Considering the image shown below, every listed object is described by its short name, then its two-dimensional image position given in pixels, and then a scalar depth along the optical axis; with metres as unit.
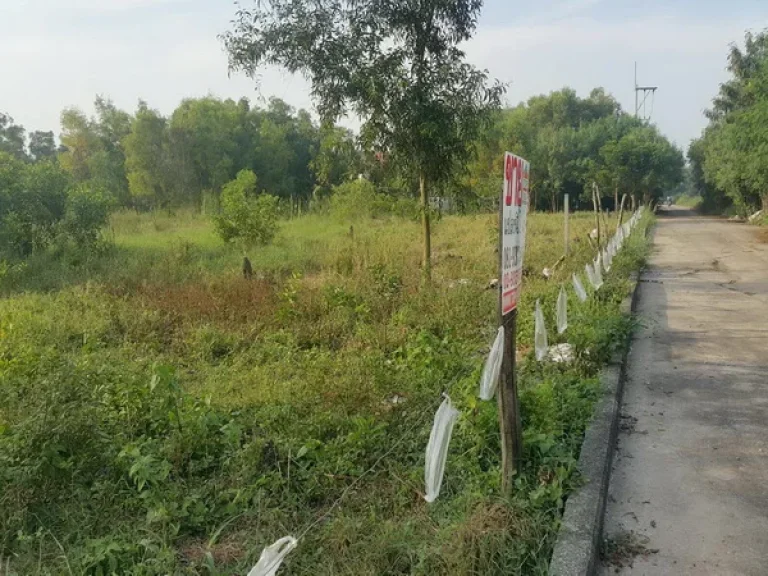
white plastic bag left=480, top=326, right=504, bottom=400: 3.06
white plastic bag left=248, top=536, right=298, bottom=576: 2.03
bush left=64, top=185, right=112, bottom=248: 13.30
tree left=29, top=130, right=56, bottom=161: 49.38
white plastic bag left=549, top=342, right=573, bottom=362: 5.64
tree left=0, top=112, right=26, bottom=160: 38.69
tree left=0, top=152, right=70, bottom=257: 12.84
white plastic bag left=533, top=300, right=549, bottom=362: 5.18
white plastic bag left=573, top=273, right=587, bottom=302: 7.29
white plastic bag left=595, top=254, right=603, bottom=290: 8.86
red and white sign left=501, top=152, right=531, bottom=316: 2.88
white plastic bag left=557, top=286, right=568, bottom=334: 6.24
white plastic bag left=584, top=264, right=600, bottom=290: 8.60
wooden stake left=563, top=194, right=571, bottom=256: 11.34
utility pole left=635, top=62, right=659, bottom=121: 58.75
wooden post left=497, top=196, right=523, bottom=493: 3.19
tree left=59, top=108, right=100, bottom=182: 34.69
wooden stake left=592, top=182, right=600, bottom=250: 12.34
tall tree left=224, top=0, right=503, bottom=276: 8.05
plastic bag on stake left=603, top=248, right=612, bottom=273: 10.91
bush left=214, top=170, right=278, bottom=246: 13.41
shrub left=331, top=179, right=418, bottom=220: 9.20
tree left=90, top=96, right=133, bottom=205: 32.94
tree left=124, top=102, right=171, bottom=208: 31.22
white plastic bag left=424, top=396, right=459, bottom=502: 2.74
